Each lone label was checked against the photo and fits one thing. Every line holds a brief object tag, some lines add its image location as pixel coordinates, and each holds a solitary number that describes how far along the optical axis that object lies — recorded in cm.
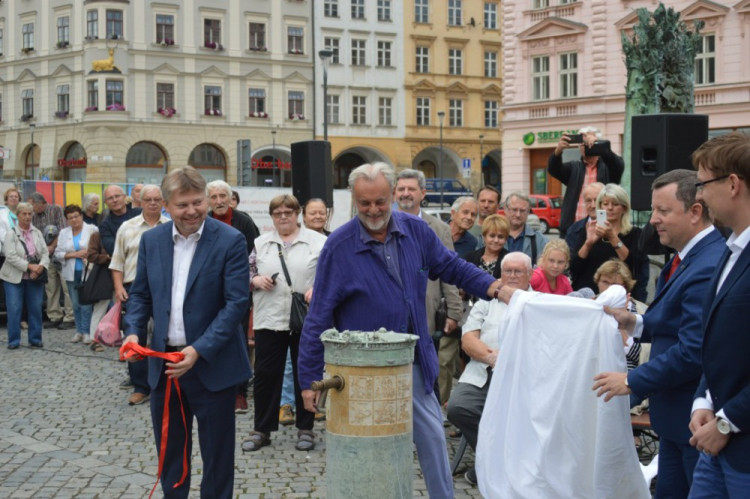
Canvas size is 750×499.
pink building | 3694
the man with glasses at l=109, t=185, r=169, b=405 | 944
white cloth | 535
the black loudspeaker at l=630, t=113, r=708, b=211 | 981
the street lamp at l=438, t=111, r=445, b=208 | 5426
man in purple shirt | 510
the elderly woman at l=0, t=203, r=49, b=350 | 1341
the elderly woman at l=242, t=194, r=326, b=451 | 795
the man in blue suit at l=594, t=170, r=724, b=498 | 426
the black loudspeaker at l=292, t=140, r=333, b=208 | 1249
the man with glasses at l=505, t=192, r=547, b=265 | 861
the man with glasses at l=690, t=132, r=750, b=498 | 336
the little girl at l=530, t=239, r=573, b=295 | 715
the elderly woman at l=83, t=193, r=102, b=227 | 1477
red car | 3734
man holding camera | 941
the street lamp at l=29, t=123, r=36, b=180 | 5269
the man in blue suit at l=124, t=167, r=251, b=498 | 519
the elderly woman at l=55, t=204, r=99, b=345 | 1402
